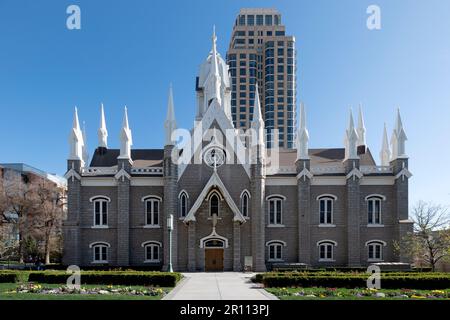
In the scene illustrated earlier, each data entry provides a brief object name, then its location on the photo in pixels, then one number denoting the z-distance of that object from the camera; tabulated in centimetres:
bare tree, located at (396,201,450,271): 3791
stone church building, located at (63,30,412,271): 4112
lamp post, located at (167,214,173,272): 3478
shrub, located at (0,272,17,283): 2797
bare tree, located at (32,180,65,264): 5262
